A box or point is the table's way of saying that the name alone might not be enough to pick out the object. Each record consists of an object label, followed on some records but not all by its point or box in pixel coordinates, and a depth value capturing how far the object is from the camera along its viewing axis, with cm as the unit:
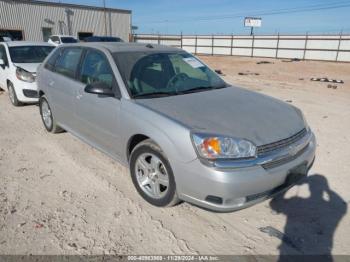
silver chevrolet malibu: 258
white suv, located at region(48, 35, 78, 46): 2154
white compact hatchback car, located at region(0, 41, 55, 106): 722
